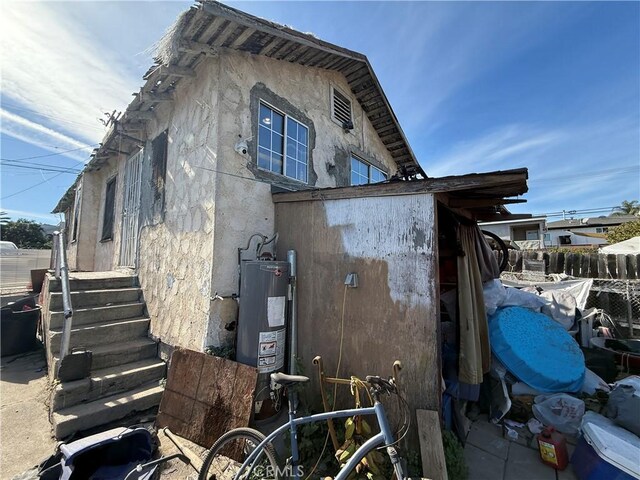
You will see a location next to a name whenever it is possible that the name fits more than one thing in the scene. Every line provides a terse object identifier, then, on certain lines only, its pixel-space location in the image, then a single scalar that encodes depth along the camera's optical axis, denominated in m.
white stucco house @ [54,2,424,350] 3.99
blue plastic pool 3.81
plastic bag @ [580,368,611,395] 4.06
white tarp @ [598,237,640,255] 9.38
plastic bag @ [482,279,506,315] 4.57
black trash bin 5.64
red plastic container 2.82
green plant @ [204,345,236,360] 3.74
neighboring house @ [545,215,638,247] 26.37
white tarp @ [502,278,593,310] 6.35
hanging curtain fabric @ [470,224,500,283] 4.46
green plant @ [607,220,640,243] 14.53
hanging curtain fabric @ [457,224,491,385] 3.39
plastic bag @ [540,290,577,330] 5.42
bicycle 2.18
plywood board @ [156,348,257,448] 3.16
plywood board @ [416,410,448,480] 2.52
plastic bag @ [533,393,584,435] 3.43
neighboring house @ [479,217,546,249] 22.70
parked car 15.15
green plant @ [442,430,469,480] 2.68
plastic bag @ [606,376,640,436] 2.95
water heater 3.52
